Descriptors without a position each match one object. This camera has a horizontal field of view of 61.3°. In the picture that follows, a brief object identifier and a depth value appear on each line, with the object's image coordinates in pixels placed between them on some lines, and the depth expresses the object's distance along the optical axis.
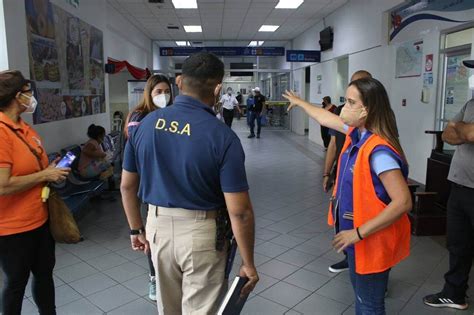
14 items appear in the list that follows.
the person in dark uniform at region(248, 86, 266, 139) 13.02
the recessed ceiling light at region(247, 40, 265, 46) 16.02
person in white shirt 12.74
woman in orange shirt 1.97
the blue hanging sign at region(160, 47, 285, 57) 14.22
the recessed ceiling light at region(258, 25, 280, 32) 12.52
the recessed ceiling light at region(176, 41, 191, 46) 16.22
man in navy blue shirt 1.49
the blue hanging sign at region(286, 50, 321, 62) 11.41
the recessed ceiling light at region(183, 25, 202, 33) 12.43
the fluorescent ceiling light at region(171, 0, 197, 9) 9.22
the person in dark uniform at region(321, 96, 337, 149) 9.46
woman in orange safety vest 1.67
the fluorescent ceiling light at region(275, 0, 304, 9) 9.23
